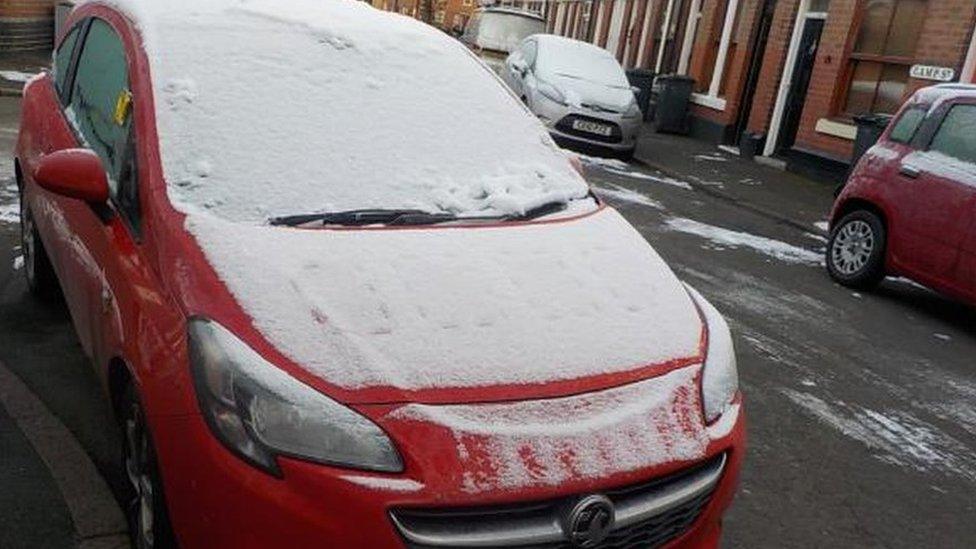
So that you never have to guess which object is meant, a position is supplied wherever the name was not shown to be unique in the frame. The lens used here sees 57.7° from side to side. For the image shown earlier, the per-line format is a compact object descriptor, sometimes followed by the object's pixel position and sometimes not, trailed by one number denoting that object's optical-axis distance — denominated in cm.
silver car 1339
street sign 1160
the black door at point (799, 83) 1510
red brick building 1217
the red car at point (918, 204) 654
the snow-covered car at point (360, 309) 202
